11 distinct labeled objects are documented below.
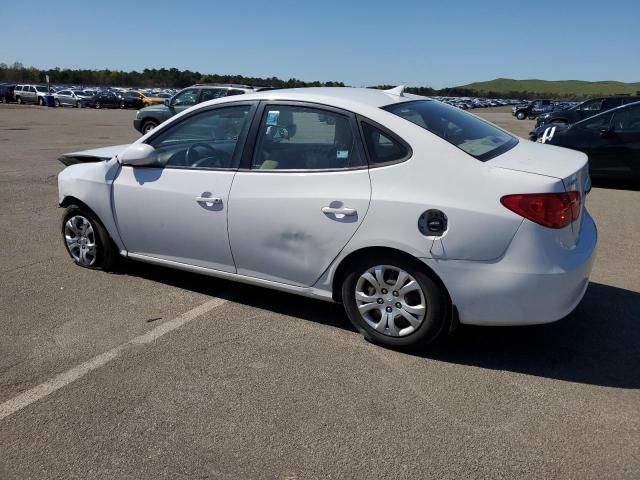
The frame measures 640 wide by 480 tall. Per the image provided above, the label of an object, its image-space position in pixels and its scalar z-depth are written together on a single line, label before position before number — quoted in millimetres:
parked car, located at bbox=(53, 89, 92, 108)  47781
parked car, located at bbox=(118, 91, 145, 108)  46753
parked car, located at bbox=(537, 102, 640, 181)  9547
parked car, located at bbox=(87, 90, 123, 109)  47000
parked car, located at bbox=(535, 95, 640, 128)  17703
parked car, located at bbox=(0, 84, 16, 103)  50562
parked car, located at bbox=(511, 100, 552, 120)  45422
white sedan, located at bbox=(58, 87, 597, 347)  3258
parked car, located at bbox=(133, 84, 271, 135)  15477
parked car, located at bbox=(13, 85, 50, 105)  48750
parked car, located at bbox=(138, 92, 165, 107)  44906
